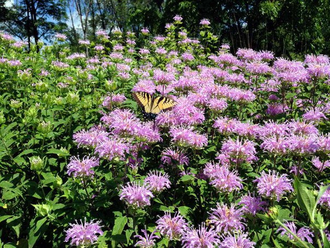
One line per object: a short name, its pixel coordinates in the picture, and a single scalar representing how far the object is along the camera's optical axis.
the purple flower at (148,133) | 0.57
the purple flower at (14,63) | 0.91
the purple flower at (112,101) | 0.74
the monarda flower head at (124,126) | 0.56
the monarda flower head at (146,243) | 0.43
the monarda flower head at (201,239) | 0.41
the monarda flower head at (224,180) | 0.51
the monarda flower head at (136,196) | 0.45
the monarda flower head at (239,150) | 0.56
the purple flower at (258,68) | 0.94
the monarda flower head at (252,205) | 0.48
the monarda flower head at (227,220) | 0.45
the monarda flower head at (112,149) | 0.51
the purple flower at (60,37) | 1.36
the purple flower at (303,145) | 0.52
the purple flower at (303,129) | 0.60
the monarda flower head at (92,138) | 0.56
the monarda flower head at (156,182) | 0.51
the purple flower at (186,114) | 0.65
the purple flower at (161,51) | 1.34
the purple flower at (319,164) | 0.59
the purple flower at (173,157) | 0.62
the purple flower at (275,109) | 0.79
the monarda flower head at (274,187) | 0.47
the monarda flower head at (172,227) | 0.45
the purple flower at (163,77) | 0.88
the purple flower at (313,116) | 0.68
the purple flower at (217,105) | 0.71
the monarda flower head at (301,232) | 0.44
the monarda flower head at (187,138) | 0.59
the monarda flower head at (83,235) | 0.44
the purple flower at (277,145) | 0.55
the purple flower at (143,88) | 0.79
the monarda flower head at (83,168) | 0.51
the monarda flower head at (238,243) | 0.40
